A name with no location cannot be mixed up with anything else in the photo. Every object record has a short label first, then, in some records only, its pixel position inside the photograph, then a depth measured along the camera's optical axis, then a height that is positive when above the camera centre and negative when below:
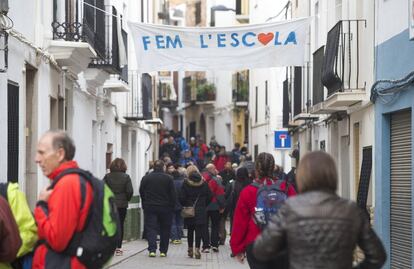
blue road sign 30.30 -0.41
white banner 19.48 +1.47
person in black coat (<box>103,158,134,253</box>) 19.39 -1.05
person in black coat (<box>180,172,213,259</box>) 20.41 -1.48
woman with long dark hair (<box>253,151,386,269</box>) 6.48 -0.62
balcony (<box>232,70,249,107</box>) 47.12 +1.60
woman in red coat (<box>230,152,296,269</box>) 10.27 -0.98
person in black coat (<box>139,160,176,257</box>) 20.19 -1.51
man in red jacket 6.95 -0.53
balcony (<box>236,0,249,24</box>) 46.53 +5.06
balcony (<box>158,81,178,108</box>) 59.13 +1.77
